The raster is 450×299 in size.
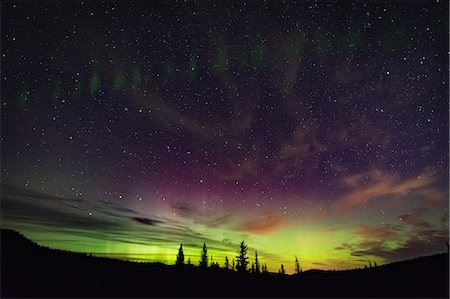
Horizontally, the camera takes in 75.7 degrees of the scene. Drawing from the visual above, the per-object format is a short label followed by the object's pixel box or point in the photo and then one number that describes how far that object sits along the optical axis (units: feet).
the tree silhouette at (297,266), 251.44
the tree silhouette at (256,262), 221.64
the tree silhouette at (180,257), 194.70
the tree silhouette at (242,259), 190.49
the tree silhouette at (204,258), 196.19
